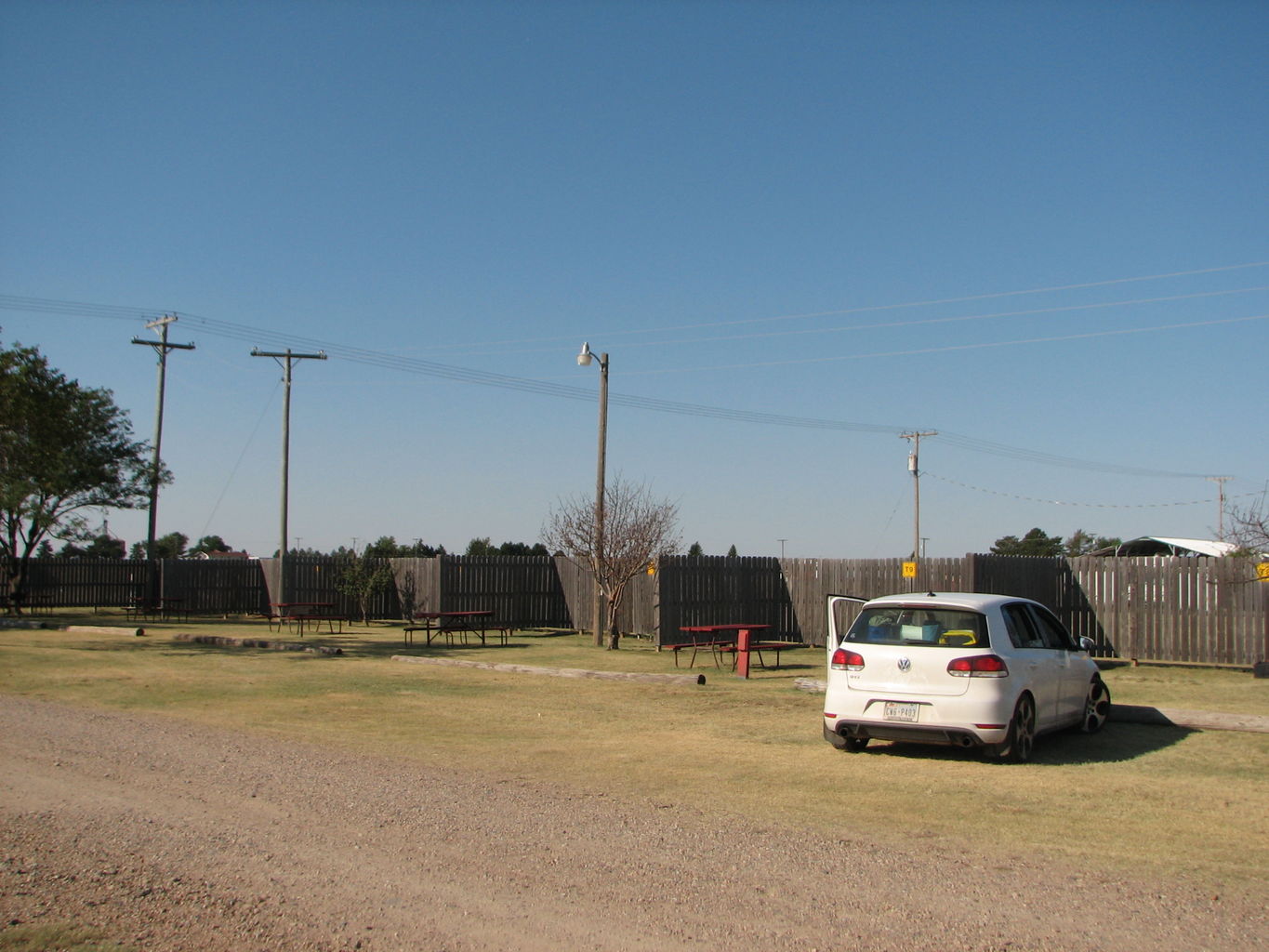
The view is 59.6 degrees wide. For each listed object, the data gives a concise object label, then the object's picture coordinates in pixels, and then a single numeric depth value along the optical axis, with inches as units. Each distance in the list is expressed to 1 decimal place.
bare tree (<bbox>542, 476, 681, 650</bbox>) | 1014.4
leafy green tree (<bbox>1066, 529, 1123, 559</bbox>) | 2623.0
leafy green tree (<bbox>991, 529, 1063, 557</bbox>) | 2910.9
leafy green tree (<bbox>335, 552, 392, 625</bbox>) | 1378.0
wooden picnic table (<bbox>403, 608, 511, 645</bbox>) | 969.9
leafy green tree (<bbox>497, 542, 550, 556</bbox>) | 2758.4
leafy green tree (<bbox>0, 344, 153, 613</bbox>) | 1096.2
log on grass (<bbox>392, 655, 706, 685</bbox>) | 647.8
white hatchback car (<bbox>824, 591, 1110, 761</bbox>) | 382.9
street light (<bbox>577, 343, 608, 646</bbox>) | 987.3
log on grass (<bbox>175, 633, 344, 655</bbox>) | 843.0
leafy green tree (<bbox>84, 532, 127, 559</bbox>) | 2494.3
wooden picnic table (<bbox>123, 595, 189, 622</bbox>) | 1364.4
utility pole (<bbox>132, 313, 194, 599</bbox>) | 1537.9
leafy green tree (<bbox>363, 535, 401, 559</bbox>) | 1748.3
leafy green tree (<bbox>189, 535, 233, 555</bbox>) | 4241.1
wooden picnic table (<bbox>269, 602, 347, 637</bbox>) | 1093.8
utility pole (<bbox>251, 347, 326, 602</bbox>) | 1386.6
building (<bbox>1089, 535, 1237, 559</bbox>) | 1836.9
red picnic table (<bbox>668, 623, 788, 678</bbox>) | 695.4
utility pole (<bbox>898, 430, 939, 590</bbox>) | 2007.9
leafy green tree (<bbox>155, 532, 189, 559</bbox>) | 3332.7
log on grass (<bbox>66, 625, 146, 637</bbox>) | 992.2
